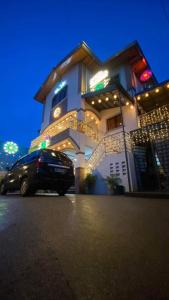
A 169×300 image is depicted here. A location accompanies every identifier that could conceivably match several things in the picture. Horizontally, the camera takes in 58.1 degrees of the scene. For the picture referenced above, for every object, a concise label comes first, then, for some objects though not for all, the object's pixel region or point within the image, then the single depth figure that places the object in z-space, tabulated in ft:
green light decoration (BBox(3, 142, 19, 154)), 75.36
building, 33.01
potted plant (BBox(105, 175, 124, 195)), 27.96
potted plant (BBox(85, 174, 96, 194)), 33.69
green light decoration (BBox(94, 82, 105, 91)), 45.82
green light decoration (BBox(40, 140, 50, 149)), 45.26
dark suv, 18.57
